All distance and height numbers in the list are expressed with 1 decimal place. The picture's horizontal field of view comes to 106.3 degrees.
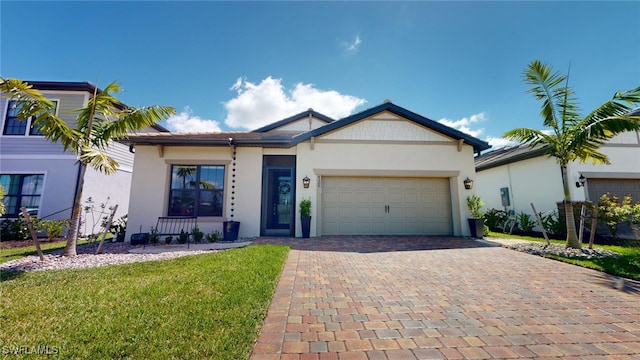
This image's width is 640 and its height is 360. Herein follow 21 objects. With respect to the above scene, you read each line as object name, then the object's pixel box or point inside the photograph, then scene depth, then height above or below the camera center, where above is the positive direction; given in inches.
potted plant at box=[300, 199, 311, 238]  354.6 -10.3
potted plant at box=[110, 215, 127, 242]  354.6 -30.5
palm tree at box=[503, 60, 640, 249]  251.3 +101.4
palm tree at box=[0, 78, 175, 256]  220.5 +90.6
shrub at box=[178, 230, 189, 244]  325.4 -36.8
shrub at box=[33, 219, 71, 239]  354.9 -24.6
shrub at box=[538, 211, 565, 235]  382.0 -18.3
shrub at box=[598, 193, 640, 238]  284.8 -1.6
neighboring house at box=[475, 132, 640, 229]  396.0 +60.4
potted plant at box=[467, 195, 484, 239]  356.8 -9.9
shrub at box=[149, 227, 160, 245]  319.6 -35.7
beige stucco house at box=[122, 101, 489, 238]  362.9 +51.9
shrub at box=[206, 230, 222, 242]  335.9 -36.3
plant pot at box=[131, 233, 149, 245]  315.9 -36.7
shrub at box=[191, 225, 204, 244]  330.6 -33.3
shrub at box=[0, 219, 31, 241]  368.2 -31.7
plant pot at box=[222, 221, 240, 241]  339.3 -28.5
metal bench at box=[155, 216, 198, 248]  350.4 -20.9
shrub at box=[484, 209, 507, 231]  479.8 -13.3
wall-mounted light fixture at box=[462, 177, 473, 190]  377.7 +44.3
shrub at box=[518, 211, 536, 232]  428.8 -20.2
